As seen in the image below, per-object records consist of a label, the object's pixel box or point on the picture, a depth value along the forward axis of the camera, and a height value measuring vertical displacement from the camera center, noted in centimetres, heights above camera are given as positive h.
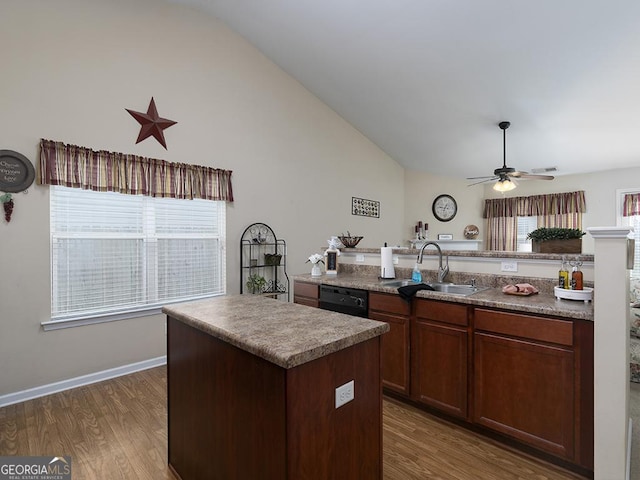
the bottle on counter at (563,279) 212 -26
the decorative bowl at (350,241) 372 -4
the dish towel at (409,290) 244 -38
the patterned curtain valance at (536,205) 625 +65
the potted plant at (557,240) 229 -1
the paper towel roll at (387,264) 312 -24
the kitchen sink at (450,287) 266 -40
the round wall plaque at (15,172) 264 +53
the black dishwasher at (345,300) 281 -54
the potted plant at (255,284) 415 -57
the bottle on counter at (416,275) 293 -32
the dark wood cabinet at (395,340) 253 -78
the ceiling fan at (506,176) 430 +81
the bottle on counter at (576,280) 204 -25
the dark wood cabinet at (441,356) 223 -82
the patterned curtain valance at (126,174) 286 +62
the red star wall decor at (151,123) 336 +117
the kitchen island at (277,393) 114 -60
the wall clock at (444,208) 682 +61
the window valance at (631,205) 569 +57
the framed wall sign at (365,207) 567 +54
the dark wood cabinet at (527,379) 184 -82
